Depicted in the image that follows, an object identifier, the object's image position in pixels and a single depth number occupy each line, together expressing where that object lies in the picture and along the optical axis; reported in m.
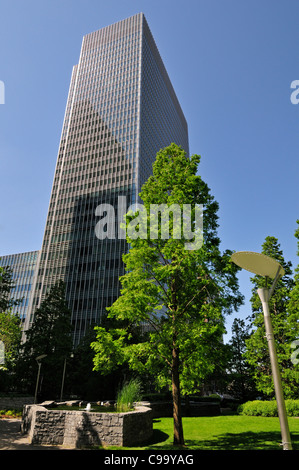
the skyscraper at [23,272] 99.73
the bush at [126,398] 13.79
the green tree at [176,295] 11.48
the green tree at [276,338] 25.03
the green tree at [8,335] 20.41
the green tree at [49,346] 31.56
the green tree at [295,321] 21.23
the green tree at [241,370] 33.25
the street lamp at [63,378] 31.28
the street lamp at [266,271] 4.55
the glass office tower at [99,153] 76.12
